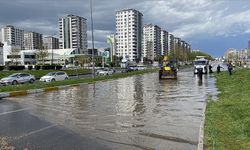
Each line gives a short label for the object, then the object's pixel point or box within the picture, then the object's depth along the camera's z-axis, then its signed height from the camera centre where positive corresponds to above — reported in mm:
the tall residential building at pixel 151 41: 182575 +14542
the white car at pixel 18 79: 37062 -1378
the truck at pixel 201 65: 54731 +233
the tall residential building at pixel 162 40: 198875 +16280
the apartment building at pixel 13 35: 184125 +18675
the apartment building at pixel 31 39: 189875 +16617
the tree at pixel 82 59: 121062 +2831
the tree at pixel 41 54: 99612 +4260
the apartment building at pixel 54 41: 178562 +14898
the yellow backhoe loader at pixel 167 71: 41234 -568
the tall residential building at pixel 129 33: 160250 +16828
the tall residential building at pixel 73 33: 142250 +16161
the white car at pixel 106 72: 62550 -1001
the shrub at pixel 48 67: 76506 +27
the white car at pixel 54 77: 40259 -1230
